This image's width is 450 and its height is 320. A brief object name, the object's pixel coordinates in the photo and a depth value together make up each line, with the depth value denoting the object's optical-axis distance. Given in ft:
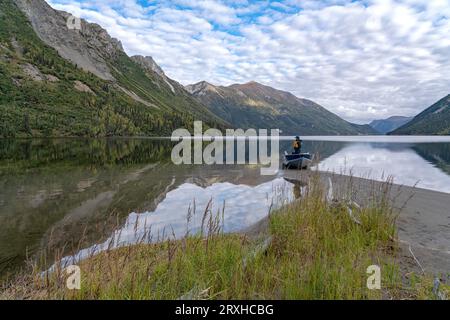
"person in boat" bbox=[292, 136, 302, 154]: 111.80
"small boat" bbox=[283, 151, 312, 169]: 108.27
